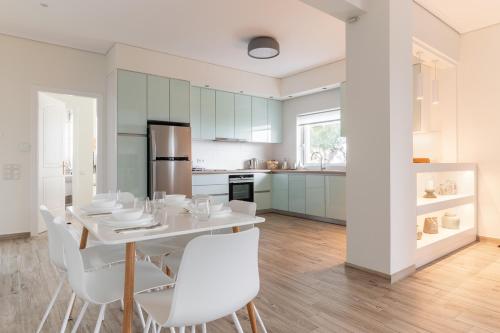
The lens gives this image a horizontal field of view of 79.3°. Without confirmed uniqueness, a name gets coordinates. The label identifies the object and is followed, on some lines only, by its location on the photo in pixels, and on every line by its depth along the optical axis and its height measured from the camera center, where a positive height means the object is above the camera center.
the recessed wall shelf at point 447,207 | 3.02 -0.47
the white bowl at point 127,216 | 1.59 -0.26
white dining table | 1.33 -0.31
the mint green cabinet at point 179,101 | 4.73 +1.05
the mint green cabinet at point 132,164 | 4.26 +0.05
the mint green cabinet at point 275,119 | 6.36 +1.00
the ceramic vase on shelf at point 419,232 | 3.19 -0.72
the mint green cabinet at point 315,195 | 5.06 -0.50
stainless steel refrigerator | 4.39 +0.12
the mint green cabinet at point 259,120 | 6.09 +0.94
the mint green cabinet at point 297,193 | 5.39 -0.50
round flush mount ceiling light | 3.99 +1.60
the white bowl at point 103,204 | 2.04 -0.25
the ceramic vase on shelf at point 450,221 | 3.63 -0.68
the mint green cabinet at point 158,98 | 4.52 +1.05
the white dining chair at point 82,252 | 1.62 -0.58
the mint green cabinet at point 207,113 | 5.37 +0.97
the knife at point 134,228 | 1.46 -0.30
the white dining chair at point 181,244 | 1.93 -0.57
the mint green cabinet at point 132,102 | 4.27 +0.94
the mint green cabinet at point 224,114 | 5.55 +0.97
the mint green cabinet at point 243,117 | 5.82 +0.96
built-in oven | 5.41 -0.38
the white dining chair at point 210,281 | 1.09 -0.44
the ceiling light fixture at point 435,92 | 3.87 +0.94
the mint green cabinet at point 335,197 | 4.77 -0.51
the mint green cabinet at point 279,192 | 5.74 -0.50
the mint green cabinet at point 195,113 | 5.25 +0.93
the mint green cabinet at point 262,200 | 5.79 -0.65
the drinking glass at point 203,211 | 1.73 -0.25
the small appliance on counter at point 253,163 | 6.36 +0.07
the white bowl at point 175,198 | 2.38 -0.25
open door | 4.37 +0.21
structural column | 2.58 +0.22
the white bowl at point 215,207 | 1.87 -0.26
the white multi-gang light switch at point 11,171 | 4.04 -0.04
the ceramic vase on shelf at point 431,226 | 3.41 -0.69
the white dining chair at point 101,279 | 1.30 -0.57
